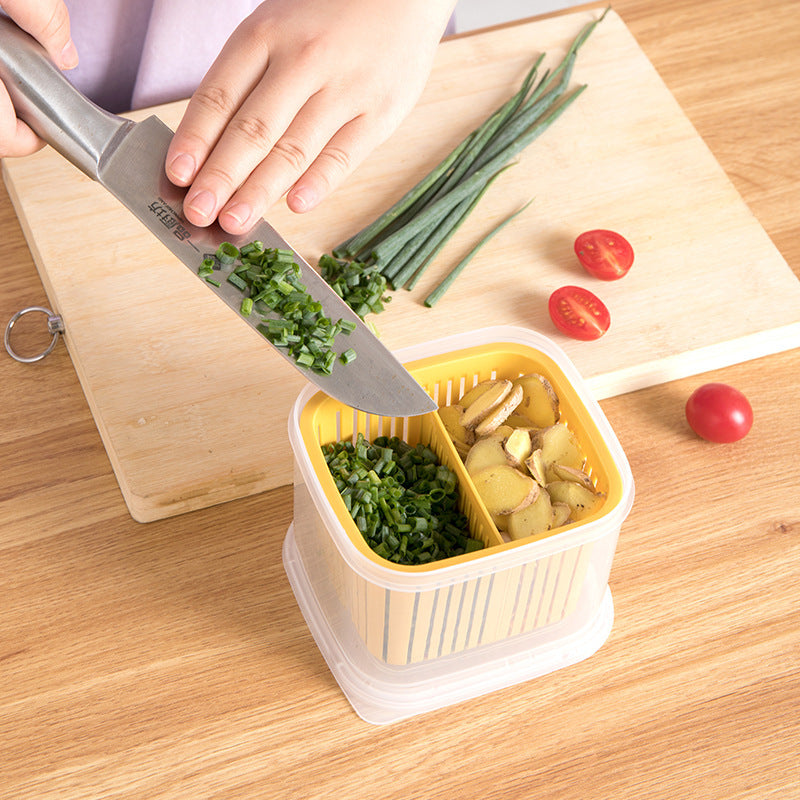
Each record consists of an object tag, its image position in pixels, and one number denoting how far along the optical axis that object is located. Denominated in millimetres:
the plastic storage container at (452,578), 830
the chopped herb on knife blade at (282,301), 870
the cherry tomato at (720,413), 950
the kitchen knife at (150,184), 866
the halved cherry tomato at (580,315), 973
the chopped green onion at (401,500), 848
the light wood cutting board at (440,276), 952
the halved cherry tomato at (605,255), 994
